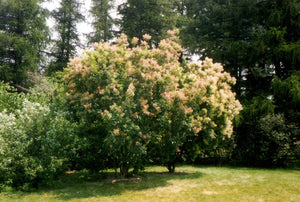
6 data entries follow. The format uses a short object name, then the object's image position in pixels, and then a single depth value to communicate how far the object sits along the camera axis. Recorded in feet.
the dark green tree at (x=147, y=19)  76.48
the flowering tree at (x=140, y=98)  27.58
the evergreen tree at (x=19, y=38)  73.05
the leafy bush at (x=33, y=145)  27.27
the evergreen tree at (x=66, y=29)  87.04
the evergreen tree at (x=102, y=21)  83.92
